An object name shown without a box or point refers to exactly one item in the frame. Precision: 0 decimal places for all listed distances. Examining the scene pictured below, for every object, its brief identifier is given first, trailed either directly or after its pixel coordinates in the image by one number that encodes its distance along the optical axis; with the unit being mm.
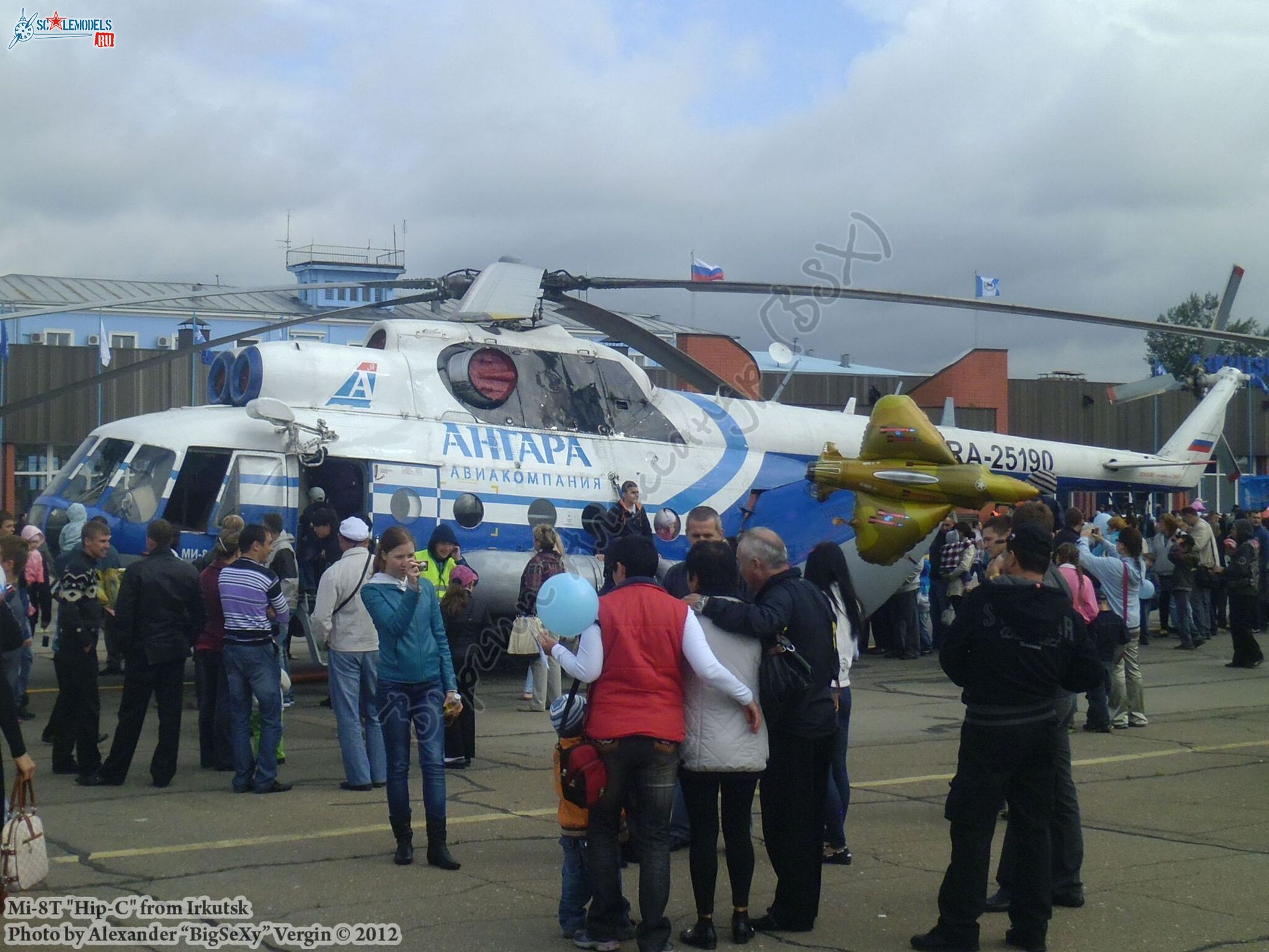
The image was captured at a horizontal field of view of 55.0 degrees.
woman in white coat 5242
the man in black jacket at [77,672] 8375
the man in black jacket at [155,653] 8266
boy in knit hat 5211
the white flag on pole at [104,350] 26172
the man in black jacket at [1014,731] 5250
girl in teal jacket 6395
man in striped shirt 8055
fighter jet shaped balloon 11852
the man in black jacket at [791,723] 5402
